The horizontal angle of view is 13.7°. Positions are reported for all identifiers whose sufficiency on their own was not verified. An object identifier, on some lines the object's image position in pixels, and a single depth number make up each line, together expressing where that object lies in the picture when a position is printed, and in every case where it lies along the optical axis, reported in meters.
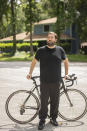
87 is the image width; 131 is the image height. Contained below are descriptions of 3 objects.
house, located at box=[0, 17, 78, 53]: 61.80
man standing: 7.00
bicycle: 7.50
